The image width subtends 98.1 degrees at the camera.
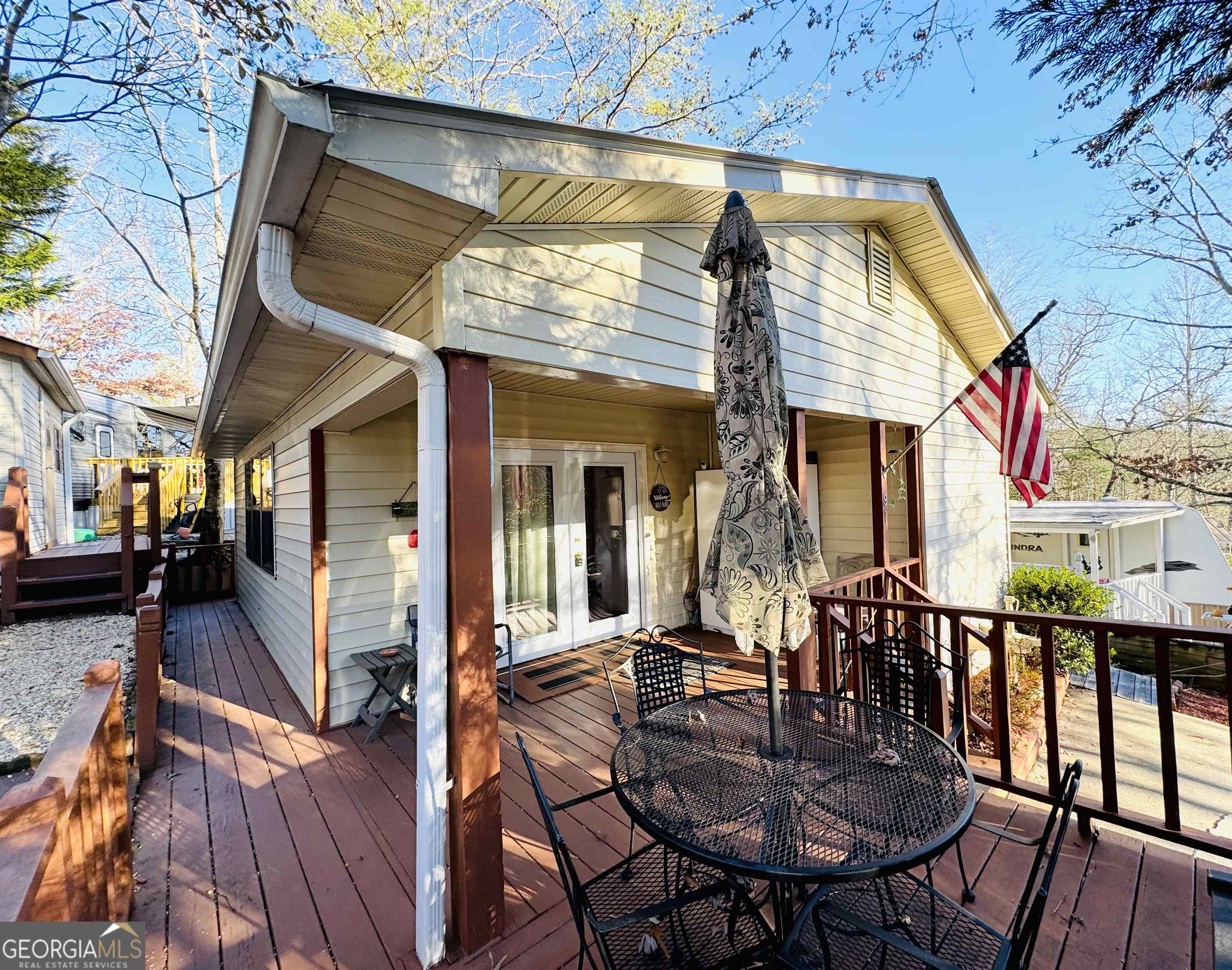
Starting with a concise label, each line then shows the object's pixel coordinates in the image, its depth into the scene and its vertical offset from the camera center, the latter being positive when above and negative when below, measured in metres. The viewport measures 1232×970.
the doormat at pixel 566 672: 4.51 -1.64
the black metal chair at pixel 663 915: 1.56 -1.51
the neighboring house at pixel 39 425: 7.23 +1.32
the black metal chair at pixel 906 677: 2.59 -1.00
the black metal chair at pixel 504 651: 4.25 -1.27
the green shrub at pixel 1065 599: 7.33 -1.78
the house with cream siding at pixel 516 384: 1.88 +0.74
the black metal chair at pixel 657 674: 2.96 -1.03
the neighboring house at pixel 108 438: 13.15 +2.04
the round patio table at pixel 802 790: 1.53 -1.02
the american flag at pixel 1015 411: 4.29 +0.58
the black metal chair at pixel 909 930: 1.38 -1.45
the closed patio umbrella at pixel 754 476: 1.91 +0.05
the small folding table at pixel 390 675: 3.73 -1.30
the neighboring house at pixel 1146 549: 11.58 -1.75
